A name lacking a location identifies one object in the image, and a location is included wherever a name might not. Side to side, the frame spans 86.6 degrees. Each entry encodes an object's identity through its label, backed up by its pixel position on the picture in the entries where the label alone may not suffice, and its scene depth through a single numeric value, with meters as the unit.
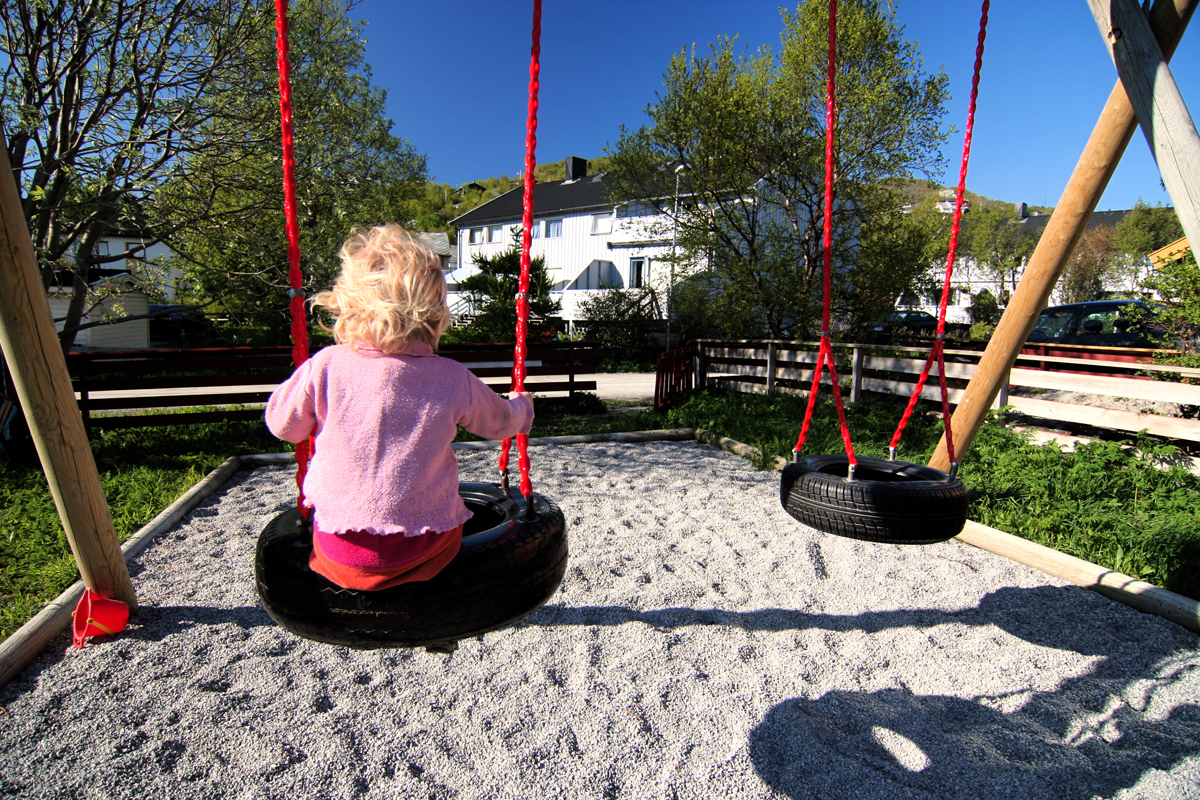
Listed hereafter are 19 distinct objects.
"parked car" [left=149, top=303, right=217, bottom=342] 21.17
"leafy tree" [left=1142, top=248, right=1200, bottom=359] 5.92
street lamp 12.19
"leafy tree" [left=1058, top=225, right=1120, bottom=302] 32.16
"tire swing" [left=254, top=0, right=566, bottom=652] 1.69
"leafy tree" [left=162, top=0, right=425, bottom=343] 6.91
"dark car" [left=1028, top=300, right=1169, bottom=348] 9.26
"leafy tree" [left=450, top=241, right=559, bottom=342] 11.80
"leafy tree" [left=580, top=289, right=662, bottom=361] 18.64
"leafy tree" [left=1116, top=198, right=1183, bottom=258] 32.78
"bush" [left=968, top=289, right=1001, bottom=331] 29.08
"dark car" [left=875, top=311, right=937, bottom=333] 15.37
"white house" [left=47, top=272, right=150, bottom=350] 19.28
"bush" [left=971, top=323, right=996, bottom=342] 15.97
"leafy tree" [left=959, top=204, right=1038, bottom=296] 38.50
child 1.61
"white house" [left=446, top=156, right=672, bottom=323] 27.53
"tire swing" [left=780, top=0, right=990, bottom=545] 2.67
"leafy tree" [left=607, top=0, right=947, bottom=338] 10.94
